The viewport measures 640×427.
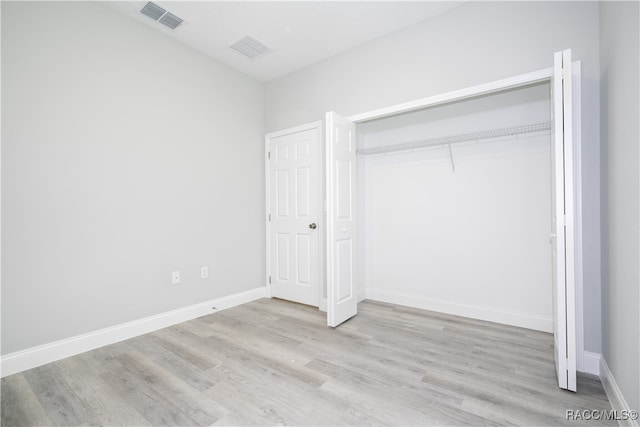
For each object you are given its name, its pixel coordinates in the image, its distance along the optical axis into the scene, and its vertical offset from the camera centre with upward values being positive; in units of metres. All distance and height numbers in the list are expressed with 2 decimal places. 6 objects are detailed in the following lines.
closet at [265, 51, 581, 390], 2.74 +0.06
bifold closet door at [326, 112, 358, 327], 2.89 -0.05
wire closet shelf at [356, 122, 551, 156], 2.67 +0.80
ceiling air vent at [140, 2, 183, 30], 2.61 +1.91
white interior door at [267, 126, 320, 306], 3.60 +0.00
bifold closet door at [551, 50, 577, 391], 1.74 -0.06
